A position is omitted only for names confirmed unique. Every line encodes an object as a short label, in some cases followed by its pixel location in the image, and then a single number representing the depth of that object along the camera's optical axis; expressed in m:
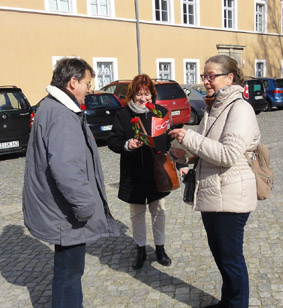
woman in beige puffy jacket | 2.30
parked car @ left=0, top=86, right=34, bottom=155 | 9.17
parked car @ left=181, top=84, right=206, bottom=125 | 14.14
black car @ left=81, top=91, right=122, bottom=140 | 10.38
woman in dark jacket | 3.47
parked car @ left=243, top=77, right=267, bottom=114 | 16.39
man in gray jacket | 2.23
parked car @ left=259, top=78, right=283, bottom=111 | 17.88
